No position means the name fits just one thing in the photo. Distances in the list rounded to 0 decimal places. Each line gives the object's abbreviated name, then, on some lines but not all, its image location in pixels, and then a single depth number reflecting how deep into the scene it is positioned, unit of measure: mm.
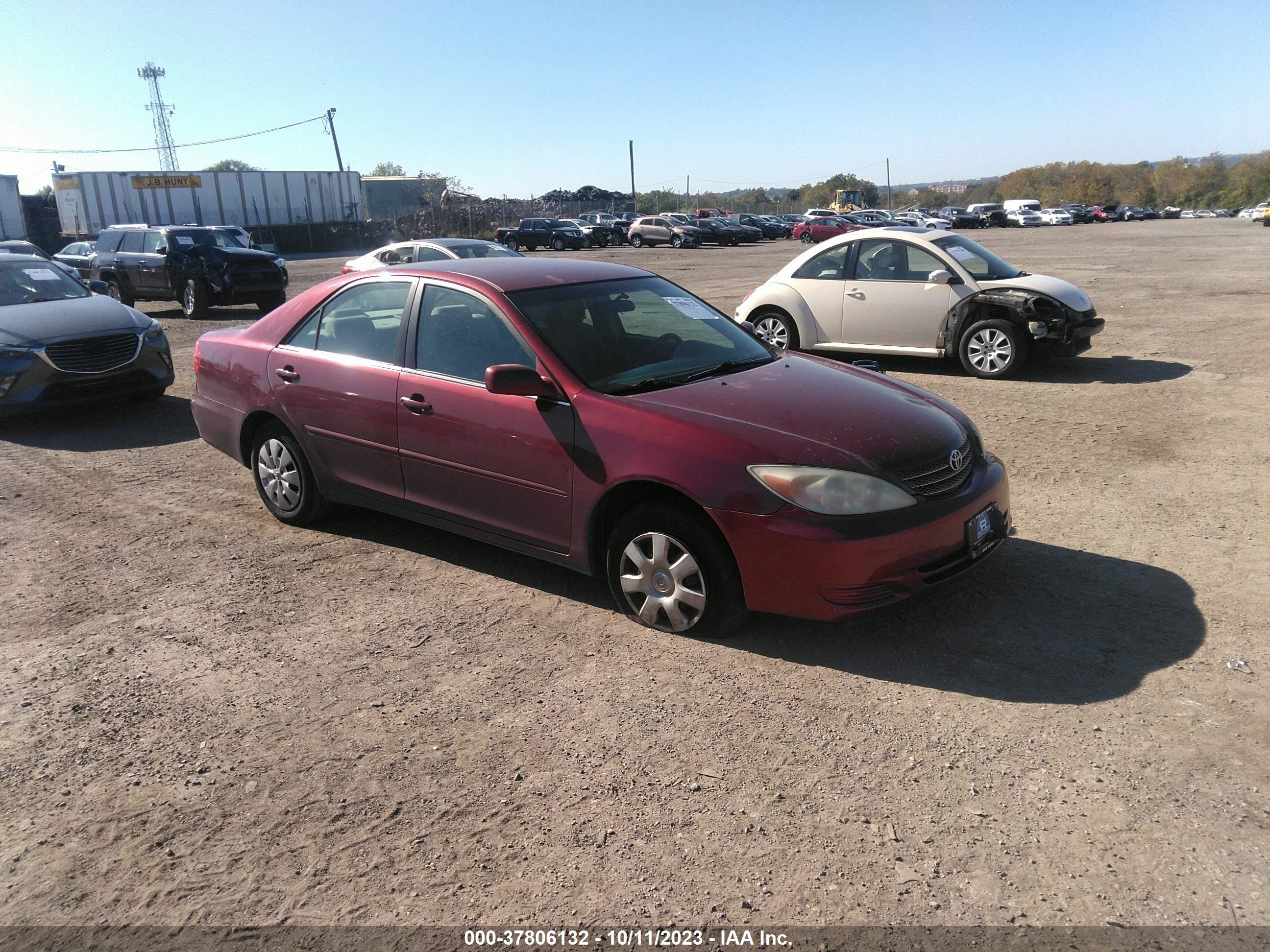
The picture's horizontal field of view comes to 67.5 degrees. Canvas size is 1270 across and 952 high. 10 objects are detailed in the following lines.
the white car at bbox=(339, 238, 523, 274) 15641
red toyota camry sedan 3887
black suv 17938
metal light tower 98562
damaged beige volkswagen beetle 9773
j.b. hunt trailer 55312
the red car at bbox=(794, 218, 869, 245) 41062
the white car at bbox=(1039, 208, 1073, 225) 67506
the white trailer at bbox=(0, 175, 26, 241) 50125
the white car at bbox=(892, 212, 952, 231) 47594
